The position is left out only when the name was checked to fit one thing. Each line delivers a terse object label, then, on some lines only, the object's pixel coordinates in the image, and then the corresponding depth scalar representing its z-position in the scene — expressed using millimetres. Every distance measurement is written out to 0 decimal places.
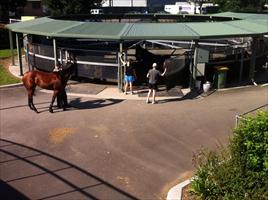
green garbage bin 18125
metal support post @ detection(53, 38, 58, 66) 18109
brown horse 14289
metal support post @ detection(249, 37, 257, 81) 19344
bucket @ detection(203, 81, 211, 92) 17578
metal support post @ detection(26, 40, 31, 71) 20747
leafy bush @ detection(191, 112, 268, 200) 7363
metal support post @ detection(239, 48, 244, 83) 19438
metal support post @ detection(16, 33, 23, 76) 20488
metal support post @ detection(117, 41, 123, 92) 17175
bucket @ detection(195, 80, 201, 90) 17712
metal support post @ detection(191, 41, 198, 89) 17402
